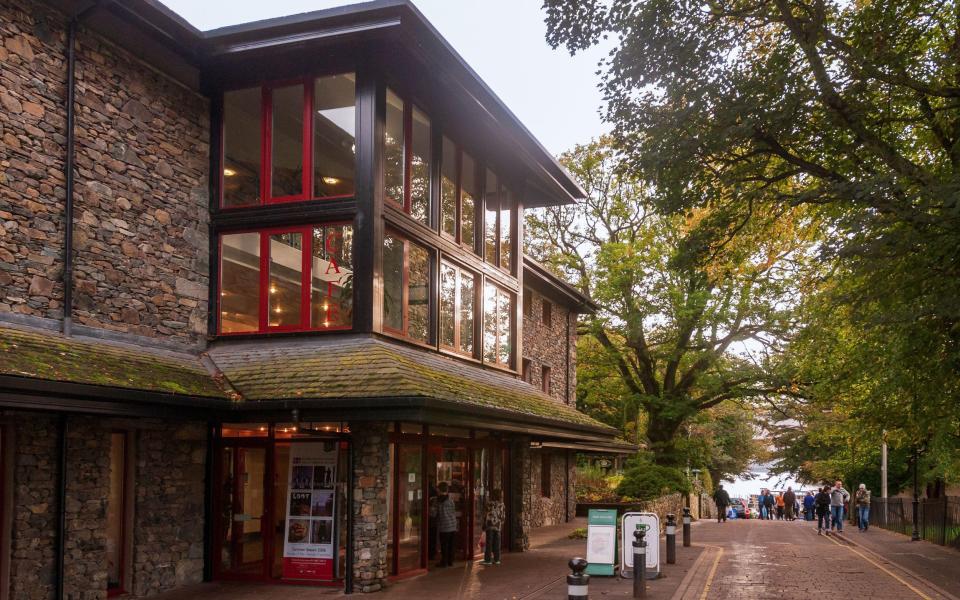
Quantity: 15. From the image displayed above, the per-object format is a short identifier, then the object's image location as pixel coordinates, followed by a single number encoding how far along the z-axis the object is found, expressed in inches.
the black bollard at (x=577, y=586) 351.9
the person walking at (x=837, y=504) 1069.1
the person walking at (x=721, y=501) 1366.9
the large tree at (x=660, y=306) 1267.2
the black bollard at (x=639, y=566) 519.8
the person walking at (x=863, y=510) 1169.4
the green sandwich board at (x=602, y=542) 614.9
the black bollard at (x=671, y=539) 693.3
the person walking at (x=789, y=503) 1608.0
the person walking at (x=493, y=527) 686.5
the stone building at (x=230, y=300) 480.1
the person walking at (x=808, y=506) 1662.2
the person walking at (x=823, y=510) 1091.9
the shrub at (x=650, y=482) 1170.0
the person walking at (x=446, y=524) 657.6
